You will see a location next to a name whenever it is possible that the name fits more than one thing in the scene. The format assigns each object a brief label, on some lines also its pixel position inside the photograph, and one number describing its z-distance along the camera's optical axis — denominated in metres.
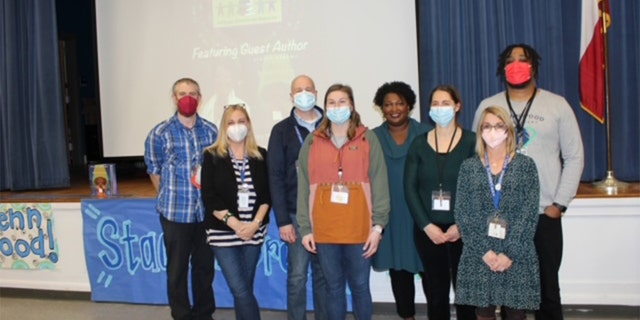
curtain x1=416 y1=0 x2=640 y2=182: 3.92
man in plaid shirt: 3.04
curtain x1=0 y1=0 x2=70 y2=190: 4.98
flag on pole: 3.68
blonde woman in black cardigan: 2.75
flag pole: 3.48
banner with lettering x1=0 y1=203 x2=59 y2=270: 4.07
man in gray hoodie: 2.52
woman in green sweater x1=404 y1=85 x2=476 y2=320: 2.49
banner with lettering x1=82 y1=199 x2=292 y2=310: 3.71
